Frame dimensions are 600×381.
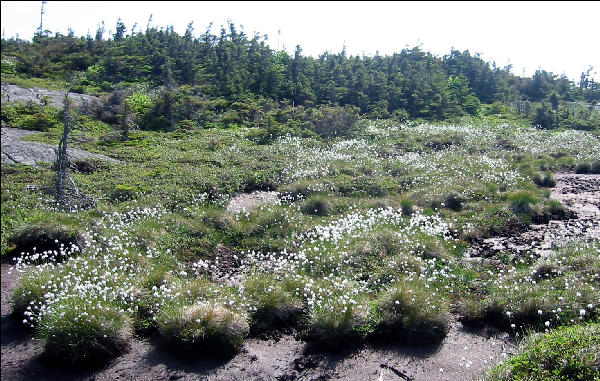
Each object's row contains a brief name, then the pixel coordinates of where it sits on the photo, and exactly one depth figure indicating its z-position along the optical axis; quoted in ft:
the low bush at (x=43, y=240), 28.30
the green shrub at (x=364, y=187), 49.06
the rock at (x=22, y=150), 45.85
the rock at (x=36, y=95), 55.64
